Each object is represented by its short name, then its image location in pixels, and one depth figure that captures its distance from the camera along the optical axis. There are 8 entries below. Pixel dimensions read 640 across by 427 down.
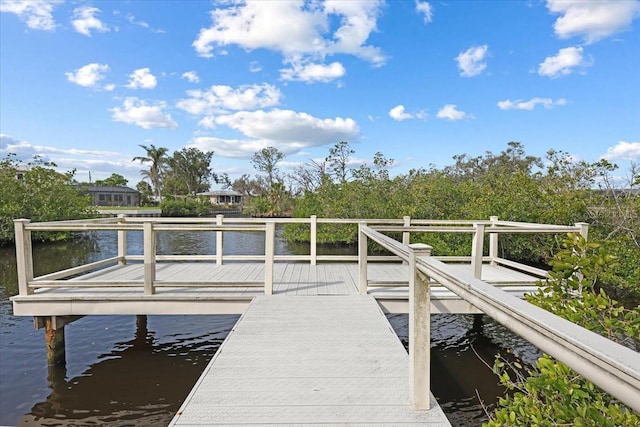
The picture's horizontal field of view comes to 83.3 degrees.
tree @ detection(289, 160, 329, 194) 35.94
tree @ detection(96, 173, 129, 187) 73.24
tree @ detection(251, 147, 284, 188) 52.19
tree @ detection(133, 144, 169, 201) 61.84
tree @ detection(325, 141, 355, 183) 34.19
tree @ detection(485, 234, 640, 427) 1.58
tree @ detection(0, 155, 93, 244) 17.16
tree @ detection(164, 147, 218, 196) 67.19
